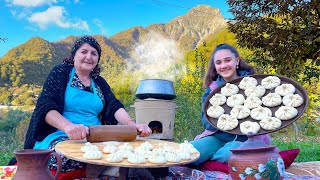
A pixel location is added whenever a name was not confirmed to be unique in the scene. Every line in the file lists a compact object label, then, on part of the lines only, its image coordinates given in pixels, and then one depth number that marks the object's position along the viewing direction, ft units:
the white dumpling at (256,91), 6.10
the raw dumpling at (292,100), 5.63
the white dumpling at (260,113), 5.71
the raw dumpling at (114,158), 3.99
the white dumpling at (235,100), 6.13
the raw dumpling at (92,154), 4.02
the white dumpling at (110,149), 4.37
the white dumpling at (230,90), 6.31
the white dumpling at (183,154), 4.31
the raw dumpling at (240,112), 5.88
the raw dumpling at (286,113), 5.43
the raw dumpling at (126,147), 4.36
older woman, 5.54
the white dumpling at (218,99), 6.25
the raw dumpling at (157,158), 4.02
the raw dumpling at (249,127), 5.53
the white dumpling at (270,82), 6.16
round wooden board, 3.90
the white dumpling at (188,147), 4.65
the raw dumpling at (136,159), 3.96
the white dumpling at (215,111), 6.05
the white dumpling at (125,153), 4.16
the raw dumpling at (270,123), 5.35
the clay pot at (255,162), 4.06
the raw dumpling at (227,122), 5.76
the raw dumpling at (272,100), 5.83
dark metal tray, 5.43
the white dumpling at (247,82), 6.28
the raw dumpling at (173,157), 4.20
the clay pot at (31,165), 3.64
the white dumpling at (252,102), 5.97
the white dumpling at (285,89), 5.88
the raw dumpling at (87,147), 4.22
